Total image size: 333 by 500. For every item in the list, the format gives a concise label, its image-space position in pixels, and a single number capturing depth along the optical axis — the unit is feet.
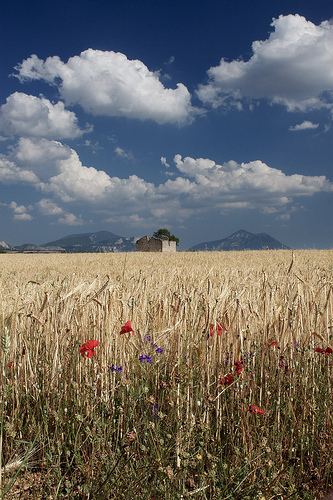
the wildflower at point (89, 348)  6.91
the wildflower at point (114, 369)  7.92
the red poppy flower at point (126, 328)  6.97
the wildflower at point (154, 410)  6.54
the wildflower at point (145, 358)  7.63
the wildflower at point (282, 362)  6.96
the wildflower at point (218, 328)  8.35
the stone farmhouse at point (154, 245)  186.50
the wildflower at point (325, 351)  6.70
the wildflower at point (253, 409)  5.84
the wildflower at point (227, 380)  6.46
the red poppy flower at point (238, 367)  6.73
